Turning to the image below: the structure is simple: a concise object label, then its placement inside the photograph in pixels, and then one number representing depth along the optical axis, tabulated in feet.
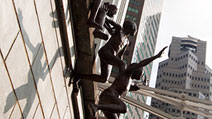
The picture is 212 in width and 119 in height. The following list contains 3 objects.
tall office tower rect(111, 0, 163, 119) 211.41
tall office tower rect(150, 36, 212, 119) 366.22
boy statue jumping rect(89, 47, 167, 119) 22.82
